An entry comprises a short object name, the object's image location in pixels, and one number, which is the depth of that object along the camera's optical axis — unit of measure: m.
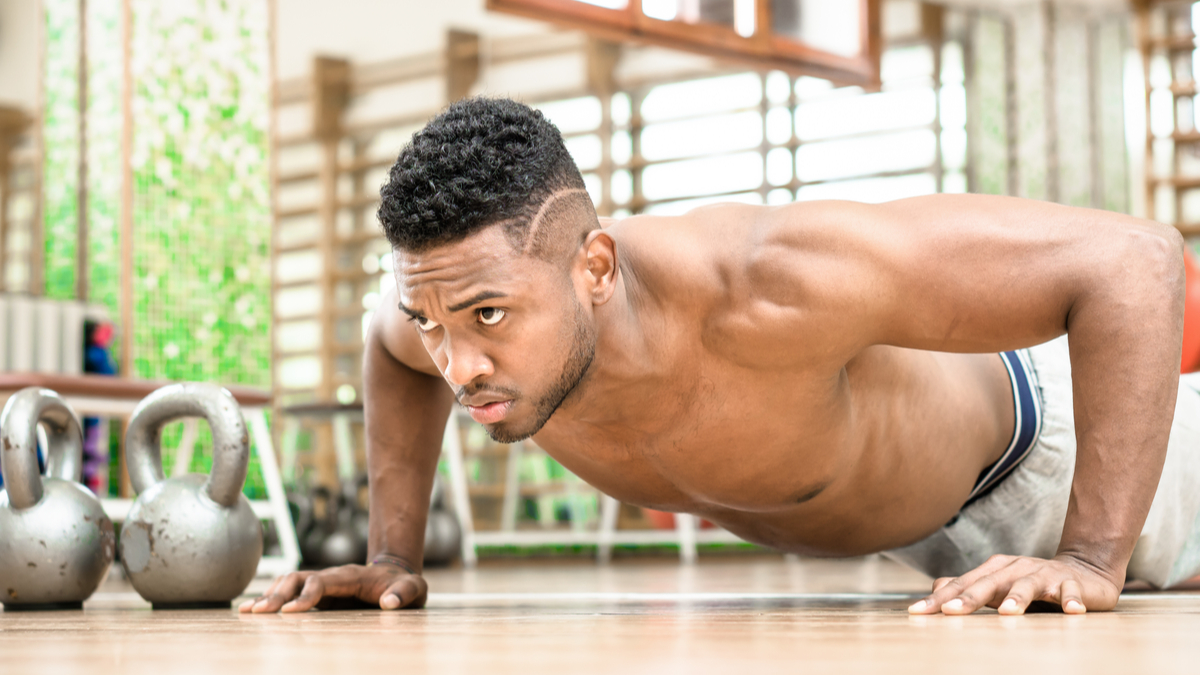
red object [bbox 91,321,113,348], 3.95
